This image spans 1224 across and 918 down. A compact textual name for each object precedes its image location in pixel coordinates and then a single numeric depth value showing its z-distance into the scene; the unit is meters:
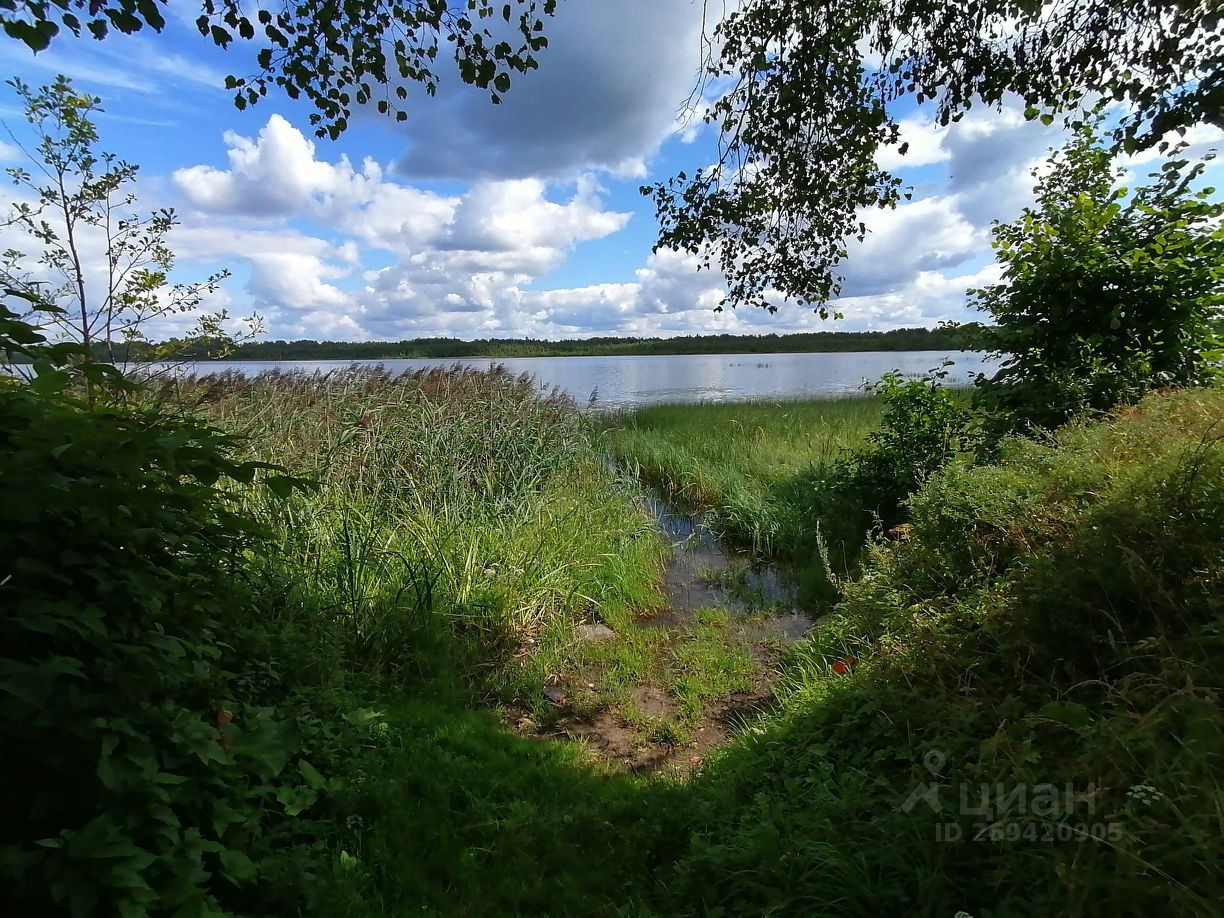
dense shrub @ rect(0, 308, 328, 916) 1.45
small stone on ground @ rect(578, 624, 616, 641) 5.29
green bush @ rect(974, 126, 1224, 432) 5.29
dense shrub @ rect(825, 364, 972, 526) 6.66
